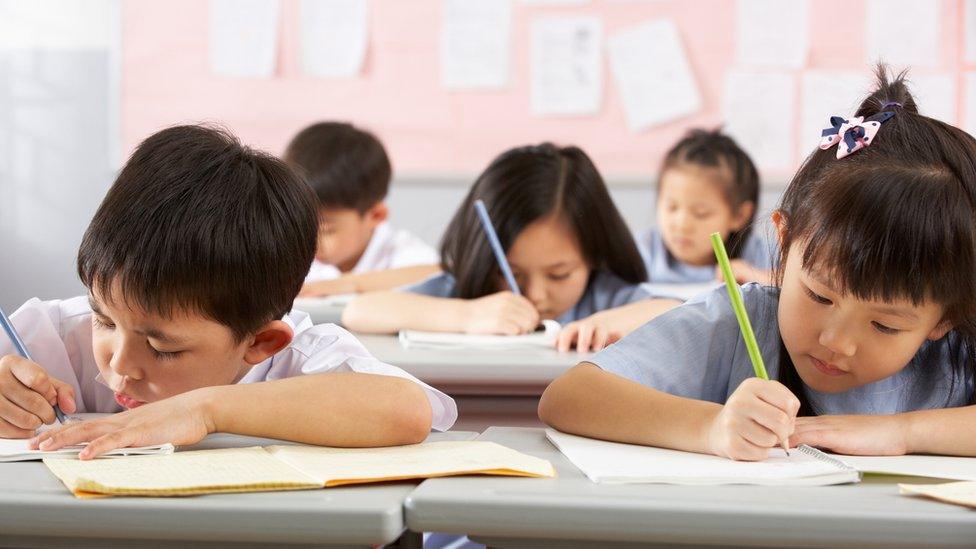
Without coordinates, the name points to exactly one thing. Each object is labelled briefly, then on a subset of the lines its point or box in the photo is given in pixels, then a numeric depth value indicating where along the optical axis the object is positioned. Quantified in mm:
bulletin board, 4051
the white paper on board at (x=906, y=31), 4012
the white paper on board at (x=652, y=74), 4070
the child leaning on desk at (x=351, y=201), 2994
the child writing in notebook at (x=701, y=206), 3254
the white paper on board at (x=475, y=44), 4090
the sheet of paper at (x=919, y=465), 967
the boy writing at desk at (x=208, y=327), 1044
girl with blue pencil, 2180
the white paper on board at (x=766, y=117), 4047
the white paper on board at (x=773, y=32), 4043
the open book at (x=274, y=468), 823
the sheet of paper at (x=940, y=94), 4027
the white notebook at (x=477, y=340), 1928
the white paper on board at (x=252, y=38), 4148
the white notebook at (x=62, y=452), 951
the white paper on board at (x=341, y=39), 4125
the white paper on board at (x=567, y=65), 4086
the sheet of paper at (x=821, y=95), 4051
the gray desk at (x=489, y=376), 1715
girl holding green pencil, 1069
